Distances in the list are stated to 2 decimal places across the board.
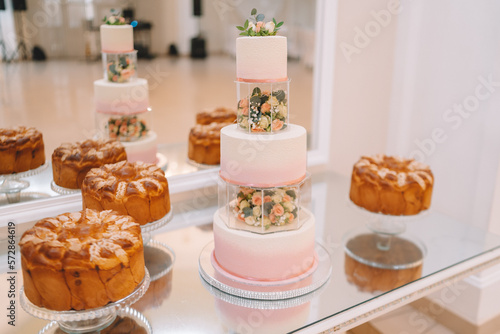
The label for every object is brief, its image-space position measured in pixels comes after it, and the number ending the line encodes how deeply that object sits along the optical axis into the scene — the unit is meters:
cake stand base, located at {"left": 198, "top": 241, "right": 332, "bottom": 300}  1.51
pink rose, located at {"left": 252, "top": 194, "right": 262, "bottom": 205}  1.51
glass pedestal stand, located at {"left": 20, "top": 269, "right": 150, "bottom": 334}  1.26
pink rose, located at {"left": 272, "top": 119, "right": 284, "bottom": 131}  1.50
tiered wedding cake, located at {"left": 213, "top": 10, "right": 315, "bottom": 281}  1.44
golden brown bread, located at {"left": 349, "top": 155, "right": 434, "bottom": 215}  1.83
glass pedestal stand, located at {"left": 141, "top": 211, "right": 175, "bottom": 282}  1.68
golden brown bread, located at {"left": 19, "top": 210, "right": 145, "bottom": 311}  1.25
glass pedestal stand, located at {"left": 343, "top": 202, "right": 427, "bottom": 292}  1.73
